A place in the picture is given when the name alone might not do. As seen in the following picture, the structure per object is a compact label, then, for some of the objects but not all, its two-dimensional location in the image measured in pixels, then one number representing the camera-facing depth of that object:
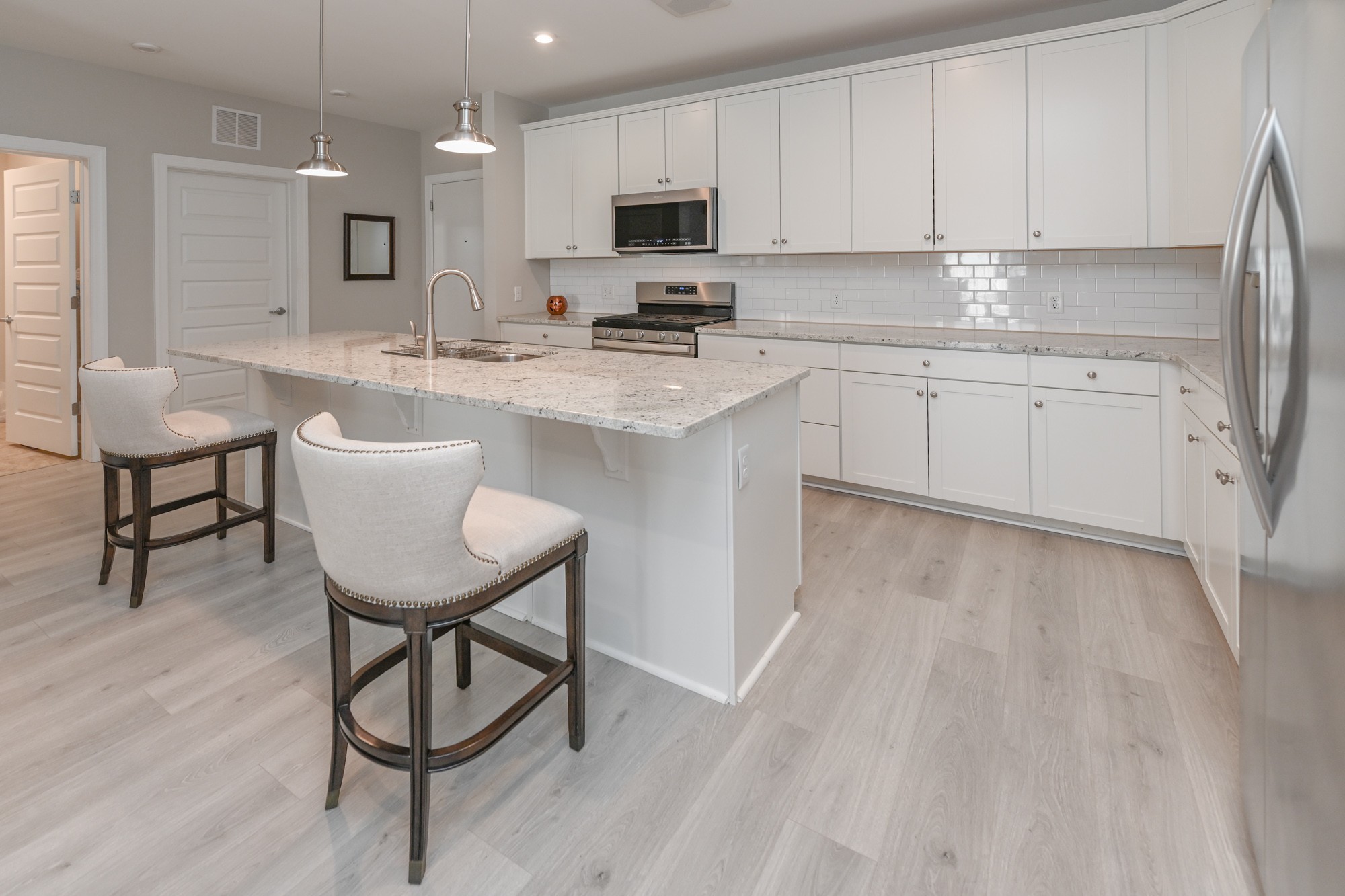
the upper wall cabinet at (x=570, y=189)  4.77
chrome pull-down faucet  2.57
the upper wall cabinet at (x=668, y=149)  4.33
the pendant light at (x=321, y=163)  2.92
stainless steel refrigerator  0.89
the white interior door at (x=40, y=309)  4.48
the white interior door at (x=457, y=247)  5.88
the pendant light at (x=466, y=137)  2.51
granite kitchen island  1.86
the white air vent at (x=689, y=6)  3.33
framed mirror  5.72
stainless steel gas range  4.25
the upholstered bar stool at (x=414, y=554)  1.28
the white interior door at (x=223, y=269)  4.83
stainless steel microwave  4.32
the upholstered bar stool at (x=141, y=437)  2.44
